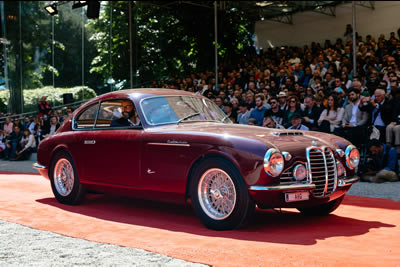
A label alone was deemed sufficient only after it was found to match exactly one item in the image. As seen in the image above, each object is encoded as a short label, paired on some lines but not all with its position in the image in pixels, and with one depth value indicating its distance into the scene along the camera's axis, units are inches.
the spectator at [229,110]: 523.2
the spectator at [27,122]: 848.2
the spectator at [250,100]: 562.9
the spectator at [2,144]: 792.3
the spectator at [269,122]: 464.4
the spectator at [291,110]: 492.3
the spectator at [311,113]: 480.1
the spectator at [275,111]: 499.8
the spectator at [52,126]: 740.0
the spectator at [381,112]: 432.5
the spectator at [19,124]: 805.5
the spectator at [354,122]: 427.5
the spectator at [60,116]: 830.5
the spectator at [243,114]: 520.5
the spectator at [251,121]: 338.0
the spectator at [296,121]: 443.5
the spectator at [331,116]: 463.9
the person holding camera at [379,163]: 376.2
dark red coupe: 212.8
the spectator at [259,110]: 503.5
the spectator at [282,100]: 537.7
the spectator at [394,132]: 414.2
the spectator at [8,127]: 821.5
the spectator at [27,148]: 735.1
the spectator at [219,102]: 550.3
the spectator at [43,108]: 837.8
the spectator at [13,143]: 767.1
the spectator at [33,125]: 804.3
